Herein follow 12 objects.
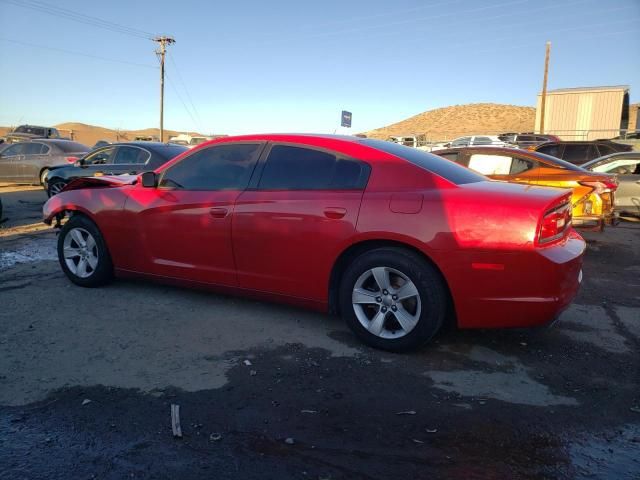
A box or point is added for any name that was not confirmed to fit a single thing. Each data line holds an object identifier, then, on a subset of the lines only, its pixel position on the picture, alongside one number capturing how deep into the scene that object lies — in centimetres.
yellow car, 745
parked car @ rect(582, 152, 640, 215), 1028
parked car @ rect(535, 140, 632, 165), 1461
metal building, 3147
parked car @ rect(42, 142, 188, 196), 967
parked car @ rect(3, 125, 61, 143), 2938
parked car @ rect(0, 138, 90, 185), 1416
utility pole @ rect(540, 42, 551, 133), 3241
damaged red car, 331
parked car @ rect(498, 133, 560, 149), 2395
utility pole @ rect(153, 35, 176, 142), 4265
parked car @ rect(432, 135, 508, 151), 2696
